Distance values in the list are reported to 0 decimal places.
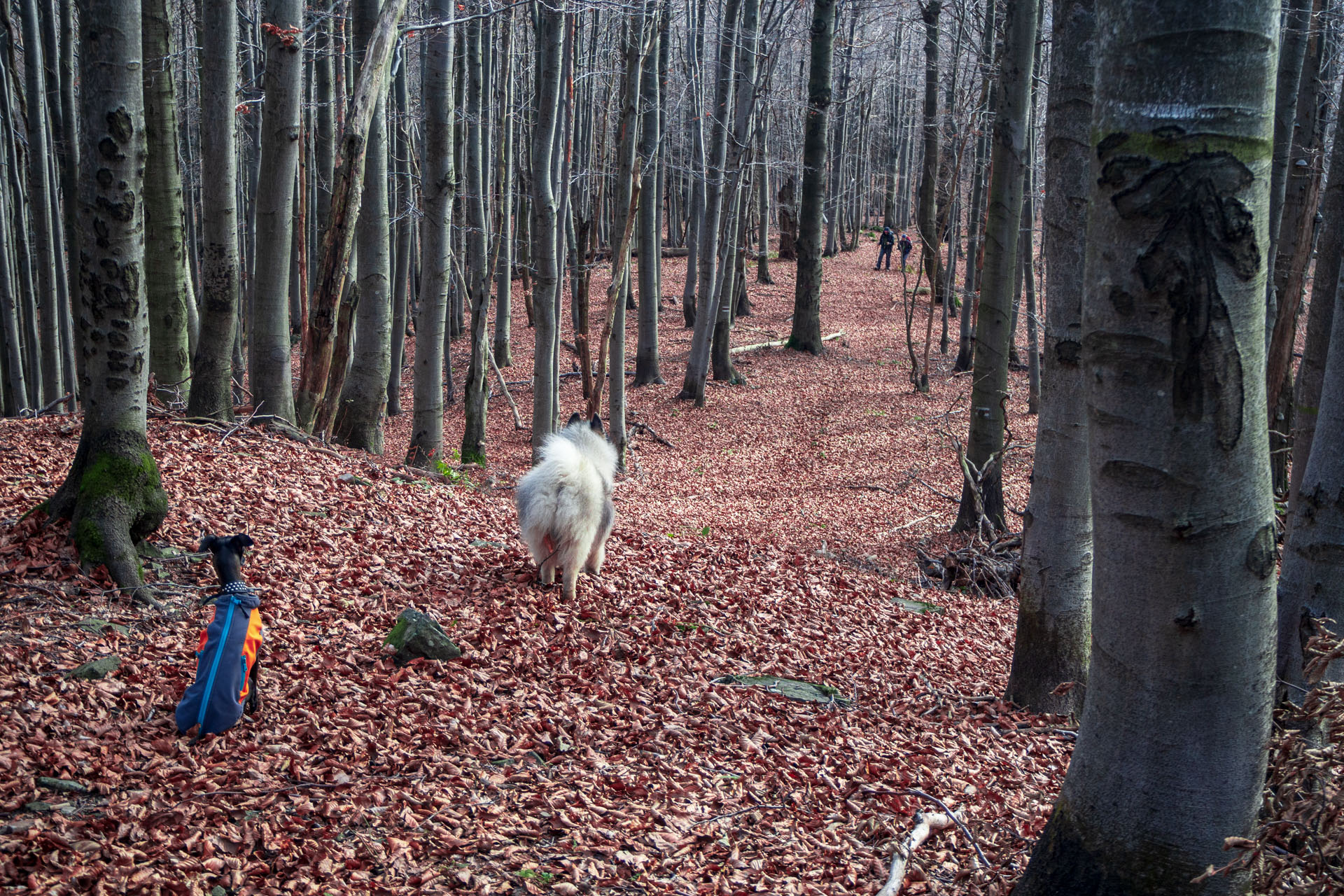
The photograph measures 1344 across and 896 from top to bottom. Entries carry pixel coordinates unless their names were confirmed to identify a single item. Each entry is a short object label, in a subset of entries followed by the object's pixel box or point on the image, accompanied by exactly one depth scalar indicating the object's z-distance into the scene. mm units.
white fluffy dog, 5879
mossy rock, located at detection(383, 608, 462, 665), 4945
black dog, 3803
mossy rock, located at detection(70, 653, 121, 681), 4148
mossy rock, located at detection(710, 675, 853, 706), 5387
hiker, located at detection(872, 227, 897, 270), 35094
